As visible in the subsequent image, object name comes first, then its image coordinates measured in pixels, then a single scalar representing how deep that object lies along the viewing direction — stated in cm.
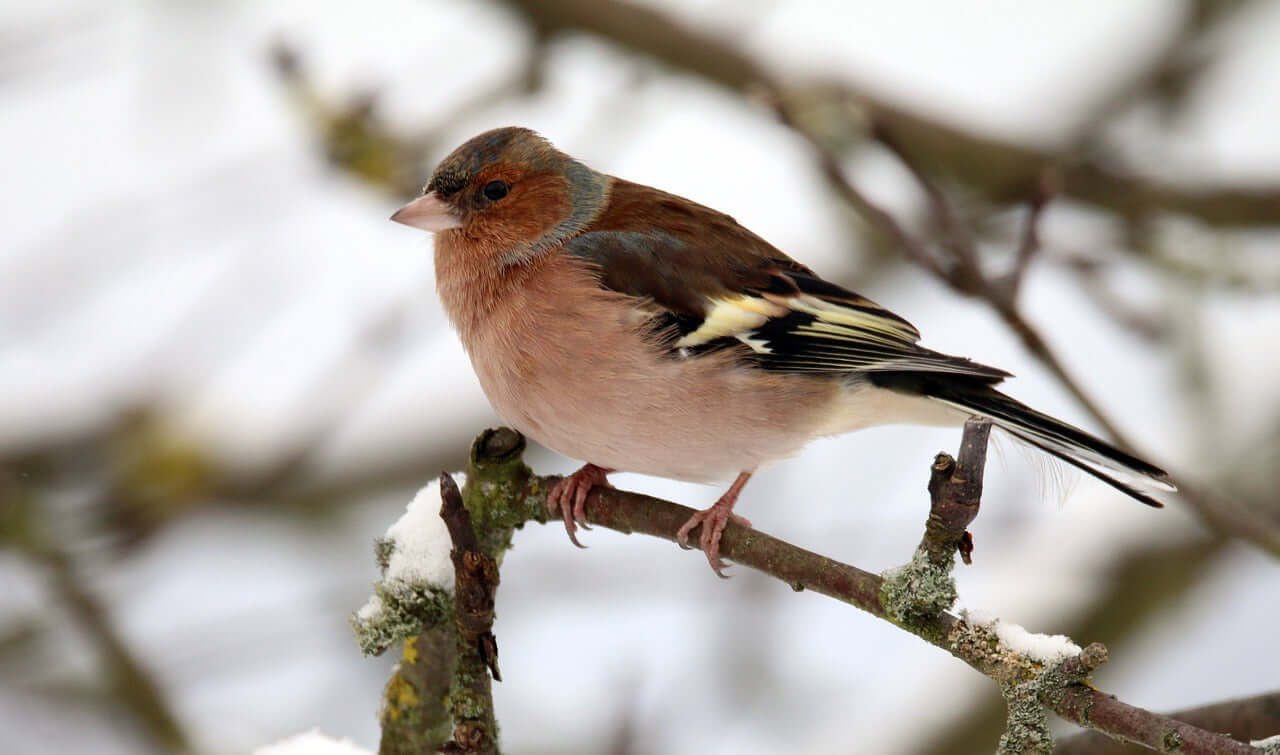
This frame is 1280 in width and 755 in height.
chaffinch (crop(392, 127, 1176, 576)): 691
